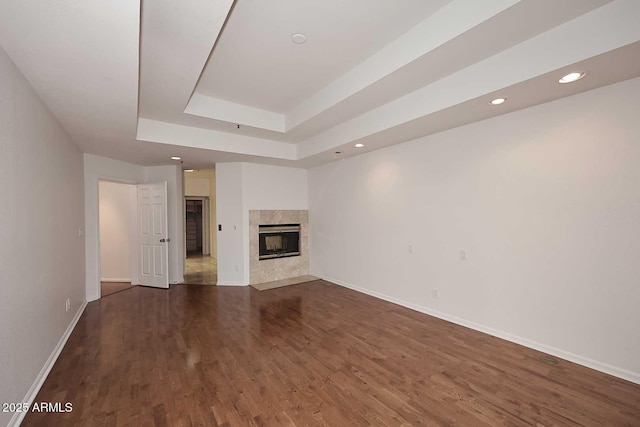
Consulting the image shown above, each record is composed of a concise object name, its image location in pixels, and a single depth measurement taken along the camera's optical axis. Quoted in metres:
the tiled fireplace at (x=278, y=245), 5.63
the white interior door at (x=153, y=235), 5.39
